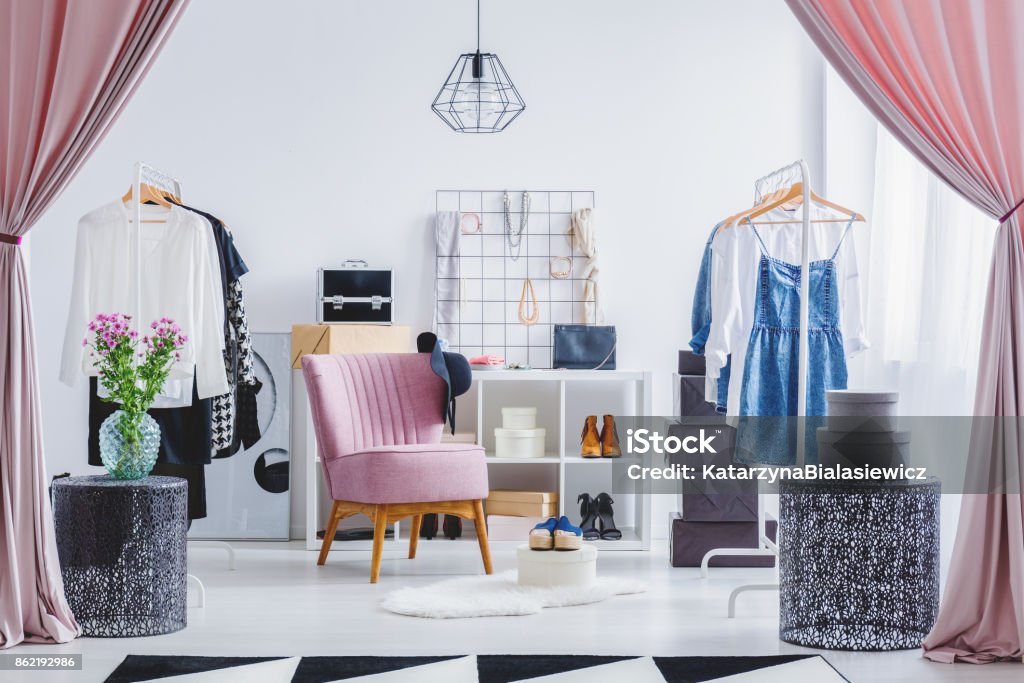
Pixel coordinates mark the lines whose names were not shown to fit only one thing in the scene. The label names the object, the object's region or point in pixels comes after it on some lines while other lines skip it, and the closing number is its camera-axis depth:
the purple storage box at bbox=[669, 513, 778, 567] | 4.40
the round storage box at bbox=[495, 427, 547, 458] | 4.83
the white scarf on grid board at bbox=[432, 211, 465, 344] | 5.18
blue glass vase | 3.18
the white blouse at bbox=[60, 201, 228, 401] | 3.65
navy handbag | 4.98
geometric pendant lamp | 4.96
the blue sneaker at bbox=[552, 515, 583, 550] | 3.81
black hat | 4.52
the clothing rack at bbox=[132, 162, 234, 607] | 3.46
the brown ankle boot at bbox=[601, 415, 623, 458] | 4.95
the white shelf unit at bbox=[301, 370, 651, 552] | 4.82
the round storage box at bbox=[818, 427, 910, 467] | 3.02
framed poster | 5.02
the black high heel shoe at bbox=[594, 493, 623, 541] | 4.81
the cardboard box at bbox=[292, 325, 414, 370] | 4.77
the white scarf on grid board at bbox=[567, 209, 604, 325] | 5.15
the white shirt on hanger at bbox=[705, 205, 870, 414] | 3.61
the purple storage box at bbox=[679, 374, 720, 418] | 4.61
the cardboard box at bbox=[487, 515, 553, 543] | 4.86
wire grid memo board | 5.21
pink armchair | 4.07
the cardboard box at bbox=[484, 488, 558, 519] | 4.84
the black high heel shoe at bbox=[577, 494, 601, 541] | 4.83
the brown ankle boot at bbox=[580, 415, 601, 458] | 4.88
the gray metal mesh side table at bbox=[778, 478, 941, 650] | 2.96
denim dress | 3.52
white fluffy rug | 3.44
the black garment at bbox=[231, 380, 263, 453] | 4.33
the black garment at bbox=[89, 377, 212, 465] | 3.79
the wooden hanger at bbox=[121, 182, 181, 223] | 3.85
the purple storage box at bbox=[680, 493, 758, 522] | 4.40
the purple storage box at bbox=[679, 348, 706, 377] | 4.66
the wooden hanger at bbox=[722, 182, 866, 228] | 3.60
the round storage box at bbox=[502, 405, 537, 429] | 4.86
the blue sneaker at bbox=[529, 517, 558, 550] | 3.83
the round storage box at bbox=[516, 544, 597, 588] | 3.80
